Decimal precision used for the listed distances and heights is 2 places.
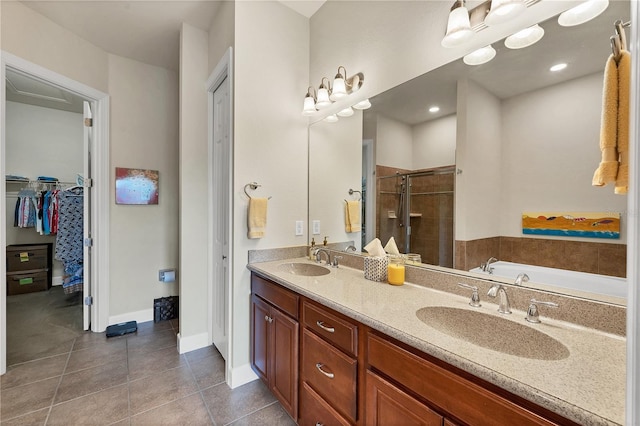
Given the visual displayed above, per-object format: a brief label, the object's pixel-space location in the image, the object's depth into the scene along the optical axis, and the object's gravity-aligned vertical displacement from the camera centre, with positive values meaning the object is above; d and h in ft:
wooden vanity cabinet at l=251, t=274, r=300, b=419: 5.07 -2.69
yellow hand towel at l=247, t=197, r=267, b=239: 6.53 -0.13
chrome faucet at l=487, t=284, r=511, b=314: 3.55 -1.14
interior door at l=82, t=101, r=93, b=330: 9.14 -0.68
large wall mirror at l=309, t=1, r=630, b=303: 3.24 +0.88
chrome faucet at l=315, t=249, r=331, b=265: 7.02 -1.11
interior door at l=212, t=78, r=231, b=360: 7.22 +0.05
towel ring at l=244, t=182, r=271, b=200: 6.63 +0.65
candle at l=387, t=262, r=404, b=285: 4.95 -1.16
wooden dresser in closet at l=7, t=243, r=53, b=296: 12.53 -2.75
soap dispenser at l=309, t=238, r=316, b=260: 7.29 -1.01
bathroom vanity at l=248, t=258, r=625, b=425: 2.16 -1.59
